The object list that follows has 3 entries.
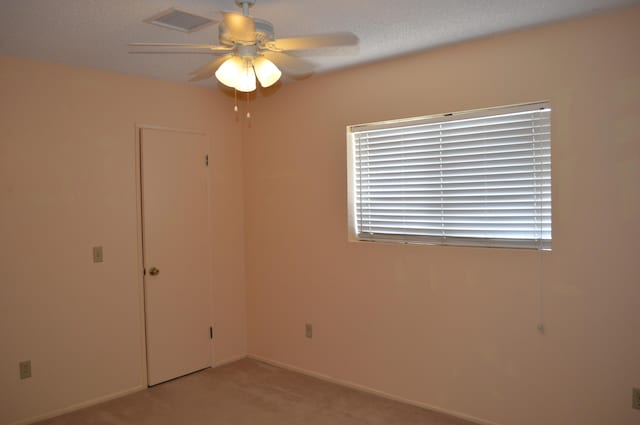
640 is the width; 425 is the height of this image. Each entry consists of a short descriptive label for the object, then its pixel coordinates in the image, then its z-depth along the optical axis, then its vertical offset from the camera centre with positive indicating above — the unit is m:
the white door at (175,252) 3.94 -0.38
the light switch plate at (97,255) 3.62 -0.34
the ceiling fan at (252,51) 1.98 +0.70
